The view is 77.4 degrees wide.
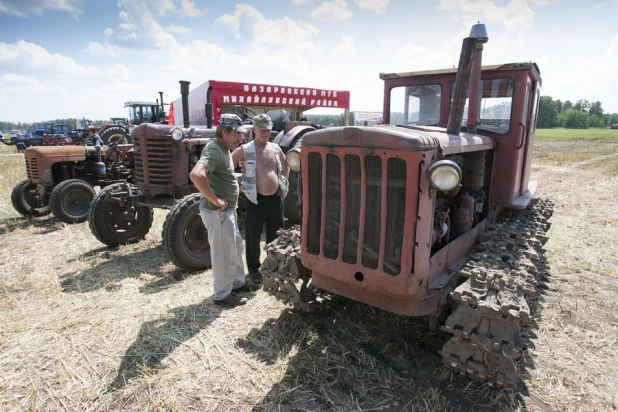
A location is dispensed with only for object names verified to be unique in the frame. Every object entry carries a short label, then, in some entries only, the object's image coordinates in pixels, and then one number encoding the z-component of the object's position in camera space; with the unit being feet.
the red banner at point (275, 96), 44.60
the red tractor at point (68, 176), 23.42
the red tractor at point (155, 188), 17.35
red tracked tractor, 7.71
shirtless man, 13.08
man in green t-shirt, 11.21
